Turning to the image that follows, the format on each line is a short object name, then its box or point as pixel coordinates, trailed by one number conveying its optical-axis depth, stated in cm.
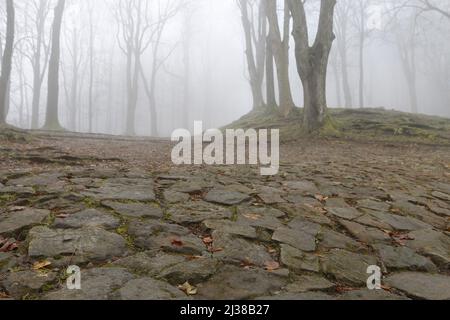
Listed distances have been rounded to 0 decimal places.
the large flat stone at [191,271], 222
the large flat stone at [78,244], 239
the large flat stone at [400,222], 353
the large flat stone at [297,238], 288
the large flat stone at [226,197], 377
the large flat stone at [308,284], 224
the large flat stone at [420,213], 376
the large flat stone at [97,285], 196
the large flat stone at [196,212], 320
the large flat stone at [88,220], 280
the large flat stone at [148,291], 201
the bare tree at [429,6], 1638
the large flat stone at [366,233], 315
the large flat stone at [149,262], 229
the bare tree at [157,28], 2486
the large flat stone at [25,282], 196
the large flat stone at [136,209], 318
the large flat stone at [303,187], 440
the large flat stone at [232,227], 297
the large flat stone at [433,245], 290
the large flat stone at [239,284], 212
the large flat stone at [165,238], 262
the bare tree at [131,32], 2367
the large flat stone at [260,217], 323
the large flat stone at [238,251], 255
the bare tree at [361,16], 2442
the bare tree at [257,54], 1792
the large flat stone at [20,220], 267
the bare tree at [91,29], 2775
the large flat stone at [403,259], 274
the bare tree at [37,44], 2317
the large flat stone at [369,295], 219
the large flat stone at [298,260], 254
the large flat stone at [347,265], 245
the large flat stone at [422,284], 231
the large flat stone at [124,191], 357
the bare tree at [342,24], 2650
